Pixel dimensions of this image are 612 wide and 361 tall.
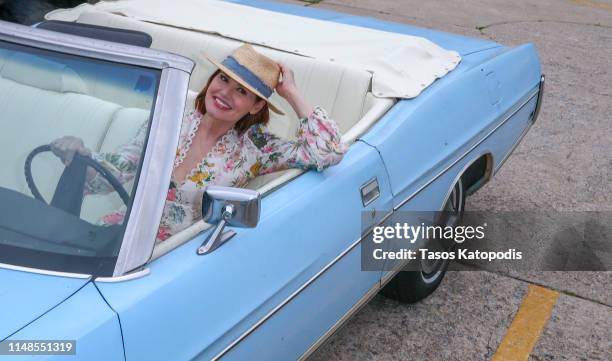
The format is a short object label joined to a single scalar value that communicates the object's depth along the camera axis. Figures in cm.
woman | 241
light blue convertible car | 172
